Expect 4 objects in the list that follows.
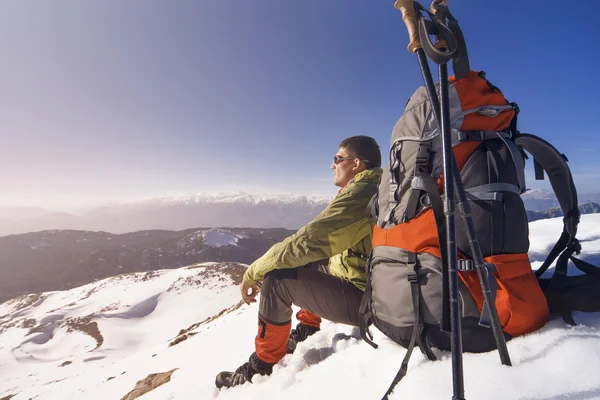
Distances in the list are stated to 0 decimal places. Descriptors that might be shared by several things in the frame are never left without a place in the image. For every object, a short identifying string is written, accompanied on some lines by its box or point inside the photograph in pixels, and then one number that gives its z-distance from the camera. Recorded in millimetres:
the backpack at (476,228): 824
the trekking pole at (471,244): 724
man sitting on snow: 1238
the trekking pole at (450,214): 685
